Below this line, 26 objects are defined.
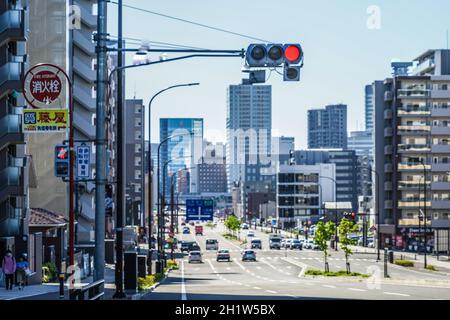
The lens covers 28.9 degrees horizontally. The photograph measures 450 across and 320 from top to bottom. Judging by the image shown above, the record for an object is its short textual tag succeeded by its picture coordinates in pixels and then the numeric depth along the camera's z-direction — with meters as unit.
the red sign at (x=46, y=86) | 24.59
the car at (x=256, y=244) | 135.52
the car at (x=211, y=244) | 132.12
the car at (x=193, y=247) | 120.44
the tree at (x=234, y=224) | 170.12
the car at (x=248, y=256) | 100.38
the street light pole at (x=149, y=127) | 55.17
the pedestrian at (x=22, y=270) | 40.38
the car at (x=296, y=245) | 134.62
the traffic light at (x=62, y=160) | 26.12
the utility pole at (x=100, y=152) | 25.58
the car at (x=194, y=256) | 96.44
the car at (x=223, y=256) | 100.88
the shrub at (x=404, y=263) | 89.19
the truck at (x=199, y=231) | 198.38
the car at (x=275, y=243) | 136.12
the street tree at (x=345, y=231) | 77.00
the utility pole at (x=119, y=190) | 29.75
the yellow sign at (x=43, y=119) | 23.97
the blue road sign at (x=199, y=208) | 86.06
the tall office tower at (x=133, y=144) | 170.25
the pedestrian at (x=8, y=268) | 38.41
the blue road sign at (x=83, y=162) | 26.94
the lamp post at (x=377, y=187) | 129.77
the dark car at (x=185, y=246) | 128.30
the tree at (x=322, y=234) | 79.81
